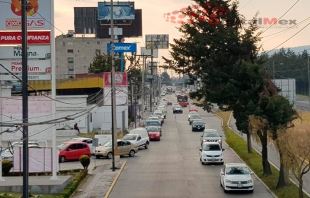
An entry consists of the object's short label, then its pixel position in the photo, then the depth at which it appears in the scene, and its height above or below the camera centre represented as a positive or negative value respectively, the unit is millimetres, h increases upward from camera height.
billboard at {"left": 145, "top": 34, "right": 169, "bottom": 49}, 151000 +9157
